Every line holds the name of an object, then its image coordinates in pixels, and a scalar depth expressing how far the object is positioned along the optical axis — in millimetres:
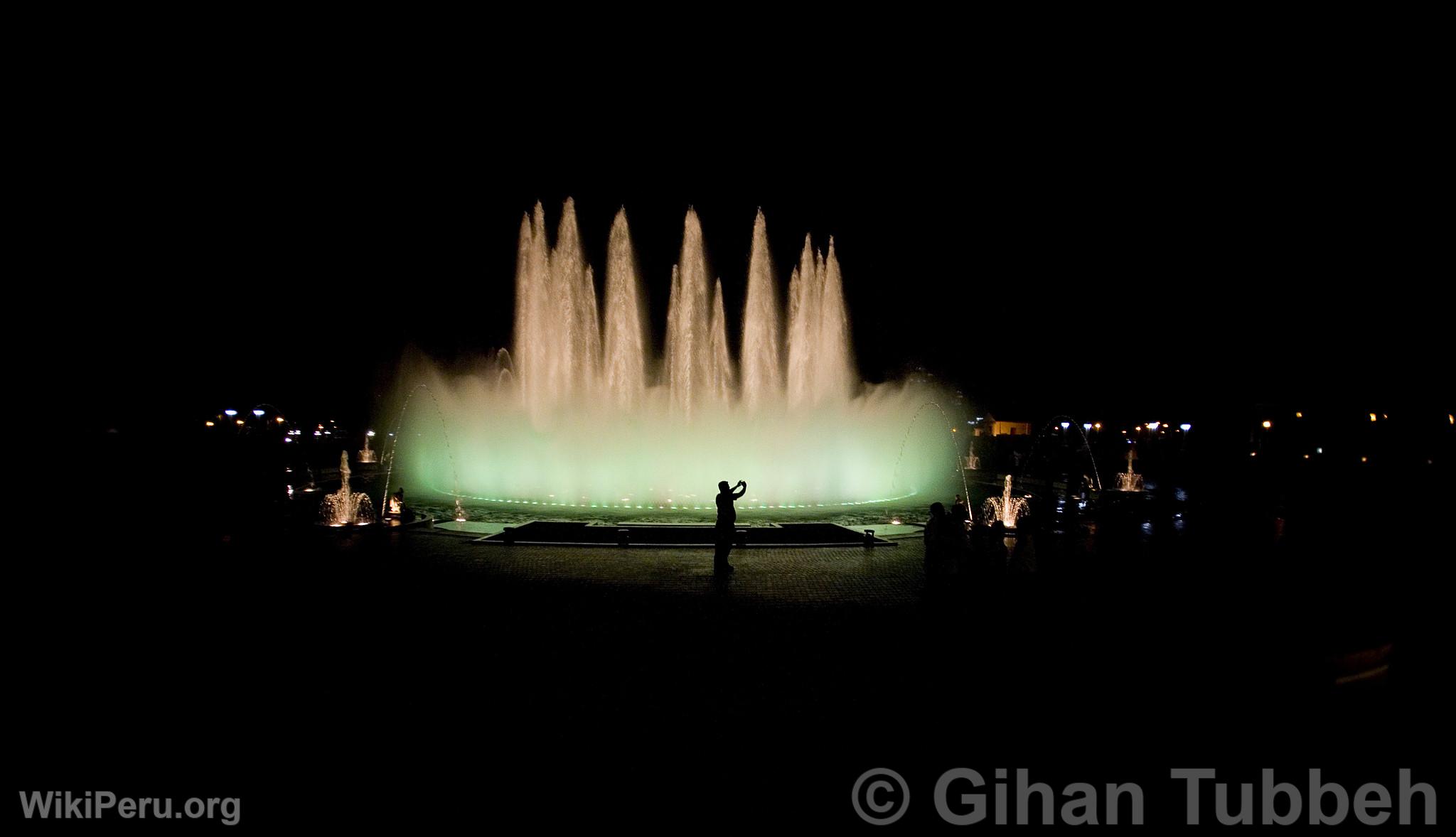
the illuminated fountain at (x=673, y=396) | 24609
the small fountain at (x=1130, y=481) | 29734
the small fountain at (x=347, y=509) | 17000
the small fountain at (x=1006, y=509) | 19250
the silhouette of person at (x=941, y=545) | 9430
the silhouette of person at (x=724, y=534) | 12258
